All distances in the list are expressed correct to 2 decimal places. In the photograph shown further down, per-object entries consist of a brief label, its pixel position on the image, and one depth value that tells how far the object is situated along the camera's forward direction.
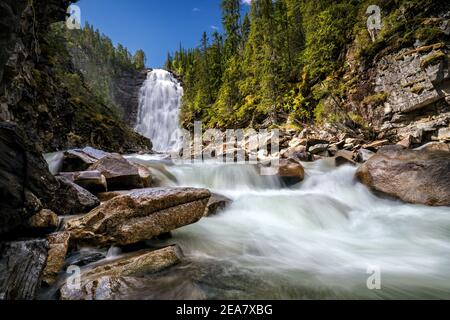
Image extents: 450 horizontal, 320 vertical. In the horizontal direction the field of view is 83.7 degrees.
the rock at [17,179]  2.78
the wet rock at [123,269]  2.71
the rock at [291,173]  9.49
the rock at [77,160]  7.61
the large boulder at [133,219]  3.70
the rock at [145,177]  7.04
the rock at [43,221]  3.41
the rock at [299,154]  13.19
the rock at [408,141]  11.65
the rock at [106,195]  5.68
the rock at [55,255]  3.04
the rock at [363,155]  10.93
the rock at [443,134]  11.41
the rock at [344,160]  10.65
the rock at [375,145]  12.28
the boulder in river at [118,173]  6.42
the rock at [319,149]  13.81
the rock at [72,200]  4.68
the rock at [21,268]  2.53
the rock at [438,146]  10.19
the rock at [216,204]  6.19
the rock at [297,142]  14.77
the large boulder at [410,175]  6.92
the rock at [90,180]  5.79
